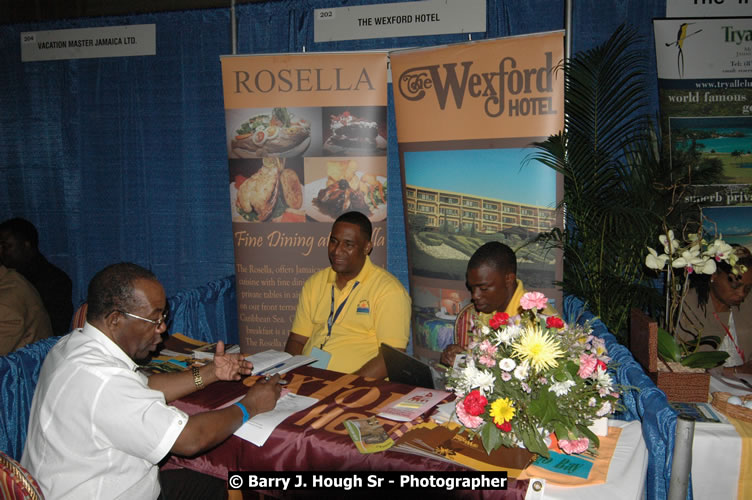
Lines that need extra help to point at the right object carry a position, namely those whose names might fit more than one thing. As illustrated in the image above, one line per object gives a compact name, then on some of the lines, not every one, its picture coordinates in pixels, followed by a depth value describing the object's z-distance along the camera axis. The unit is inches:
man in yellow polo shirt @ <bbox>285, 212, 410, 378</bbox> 127.4
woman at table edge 118.3
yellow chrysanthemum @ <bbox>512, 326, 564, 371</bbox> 64.5
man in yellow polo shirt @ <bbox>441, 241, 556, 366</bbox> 113.0
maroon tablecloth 71.4
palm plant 135.6
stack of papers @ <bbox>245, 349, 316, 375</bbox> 101.7
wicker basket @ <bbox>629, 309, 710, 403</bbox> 97.2
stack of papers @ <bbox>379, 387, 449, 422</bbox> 80.9
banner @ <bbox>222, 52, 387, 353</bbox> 171.5
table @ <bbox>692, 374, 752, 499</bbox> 81.9
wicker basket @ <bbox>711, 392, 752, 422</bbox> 87.0
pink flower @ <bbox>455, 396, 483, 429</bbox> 67.3
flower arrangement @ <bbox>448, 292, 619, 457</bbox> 65.4
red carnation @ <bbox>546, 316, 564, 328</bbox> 68.1
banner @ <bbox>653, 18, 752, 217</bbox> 167.3
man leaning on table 65.6
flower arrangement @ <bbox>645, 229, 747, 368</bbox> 100.0
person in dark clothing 175.9
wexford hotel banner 142.9
